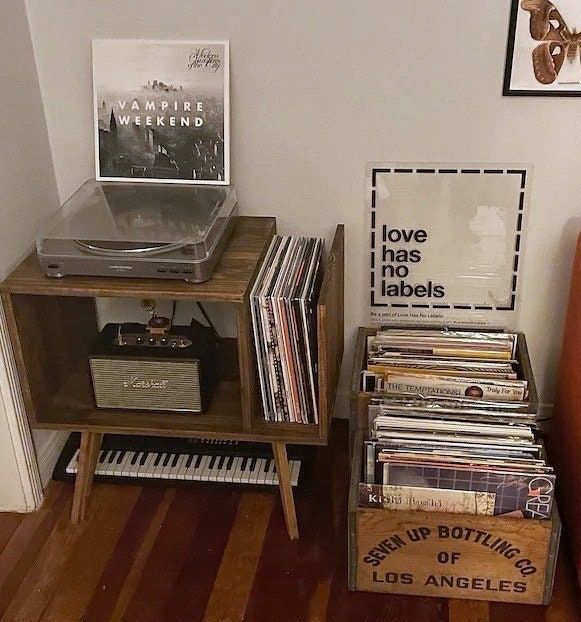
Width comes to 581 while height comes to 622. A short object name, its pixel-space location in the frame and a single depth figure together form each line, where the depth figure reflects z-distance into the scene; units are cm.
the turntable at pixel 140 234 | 158
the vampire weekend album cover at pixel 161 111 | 177
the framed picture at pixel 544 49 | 163
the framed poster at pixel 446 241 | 182
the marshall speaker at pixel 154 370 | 171
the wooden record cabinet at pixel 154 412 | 158
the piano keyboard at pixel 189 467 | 190
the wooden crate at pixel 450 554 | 154
